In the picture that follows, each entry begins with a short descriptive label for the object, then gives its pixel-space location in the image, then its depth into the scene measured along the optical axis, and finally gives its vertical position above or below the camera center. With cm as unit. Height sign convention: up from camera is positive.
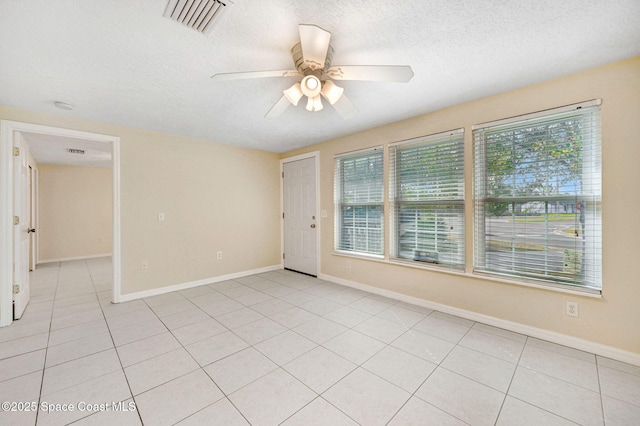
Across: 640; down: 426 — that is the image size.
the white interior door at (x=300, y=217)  440 -6
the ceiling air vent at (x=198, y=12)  137 +114
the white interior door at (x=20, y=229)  275 -16
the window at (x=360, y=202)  357 +17
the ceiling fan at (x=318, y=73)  143 +92
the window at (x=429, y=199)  279 +17
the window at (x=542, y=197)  210 +14
